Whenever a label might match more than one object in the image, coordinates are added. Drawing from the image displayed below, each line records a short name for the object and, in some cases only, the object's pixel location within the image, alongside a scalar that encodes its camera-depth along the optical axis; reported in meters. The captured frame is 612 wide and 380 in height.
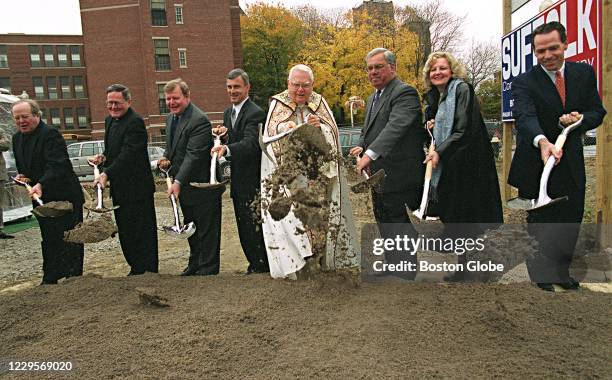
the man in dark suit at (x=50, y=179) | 3.93
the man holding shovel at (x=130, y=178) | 3.97
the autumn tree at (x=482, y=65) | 34.38
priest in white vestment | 3.17
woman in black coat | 3.21
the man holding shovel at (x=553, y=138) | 3.12
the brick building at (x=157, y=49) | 34.00
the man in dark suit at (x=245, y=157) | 3.85
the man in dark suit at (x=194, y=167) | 3.88
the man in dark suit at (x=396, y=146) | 3.27
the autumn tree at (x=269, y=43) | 40.53
